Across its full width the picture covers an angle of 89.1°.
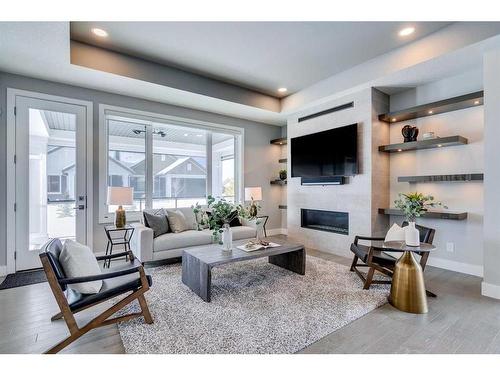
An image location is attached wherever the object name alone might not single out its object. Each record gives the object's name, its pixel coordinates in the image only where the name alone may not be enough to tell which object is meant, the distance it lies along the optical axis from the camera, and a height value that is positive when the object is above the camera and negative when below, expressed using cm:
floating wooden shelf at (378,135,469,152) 326 +60
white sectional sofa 349 -78
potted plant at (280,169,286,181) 603 +31
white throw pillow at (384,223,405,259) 302 -59
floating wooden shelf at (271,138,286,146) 597 +112
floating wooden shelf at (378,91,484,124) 315 +109
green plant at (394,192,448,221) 267 -19
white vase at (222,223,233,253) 301 -59
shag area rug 187 -114
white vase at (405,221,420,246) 252 -48
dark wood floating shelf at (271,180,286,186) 594 +14
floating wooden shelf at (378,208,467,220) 325 -37
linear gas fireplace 451 -63
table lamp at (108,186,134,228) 354 -10
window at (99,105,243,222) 432 +58
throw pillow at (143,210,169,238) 385 -52
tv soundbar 440 +14
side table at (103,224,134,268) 391 -79
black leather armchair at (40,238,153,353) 176 -80
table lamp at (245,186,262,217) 434 -8
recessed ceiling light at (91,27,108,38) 297 +187
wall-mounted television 417 +63
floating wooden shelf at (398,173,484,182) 316 +13
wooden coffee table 259 -81
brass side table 235 -91
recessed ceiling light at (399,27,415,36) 295 +185
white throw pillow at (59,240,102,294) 190 -58
